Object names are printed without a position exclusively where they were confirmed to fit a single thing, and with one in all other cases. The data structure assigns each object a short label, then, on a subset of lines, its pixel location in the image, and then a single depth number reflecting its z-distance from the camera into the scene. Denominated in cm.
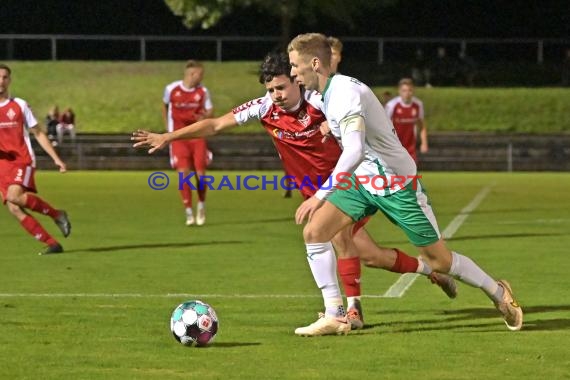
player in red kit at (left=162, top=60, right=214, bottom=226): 1909
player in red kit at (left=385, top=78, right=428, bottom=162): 2138
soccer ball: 834
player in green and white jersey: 845
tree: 4725
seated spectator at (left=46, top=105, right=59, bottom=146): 3962
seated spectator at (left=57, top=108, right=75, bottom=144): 4005
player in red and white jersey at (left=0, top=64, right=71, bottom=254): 1473
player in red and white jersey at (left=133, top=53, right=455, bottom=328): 895
